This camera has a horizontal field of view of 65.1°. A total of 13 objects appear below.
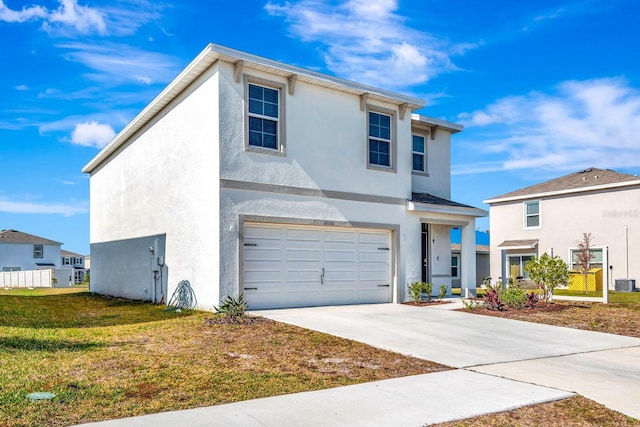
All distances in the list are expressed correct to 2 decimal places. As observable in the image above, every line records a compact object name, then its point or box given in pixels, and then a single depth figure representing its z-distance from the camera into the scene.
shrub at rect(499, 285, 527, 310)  14.73
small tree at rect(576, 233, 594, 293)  25.95
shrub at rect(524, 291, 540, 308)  14.91
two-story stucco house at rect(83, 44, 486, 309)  13.23
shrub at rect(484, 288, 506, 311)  14.50
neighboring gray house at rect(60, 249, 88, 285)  63.87
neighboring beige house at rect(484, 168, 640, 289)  25.72
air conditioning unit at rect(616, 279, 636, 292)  24.39
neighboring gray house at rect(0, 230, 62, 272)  48.53
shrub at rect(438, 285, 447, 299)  17.10
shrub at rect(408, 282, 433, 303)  16.09
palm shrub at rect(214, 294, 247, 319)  11.50
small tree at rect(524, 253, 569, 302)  16.03
